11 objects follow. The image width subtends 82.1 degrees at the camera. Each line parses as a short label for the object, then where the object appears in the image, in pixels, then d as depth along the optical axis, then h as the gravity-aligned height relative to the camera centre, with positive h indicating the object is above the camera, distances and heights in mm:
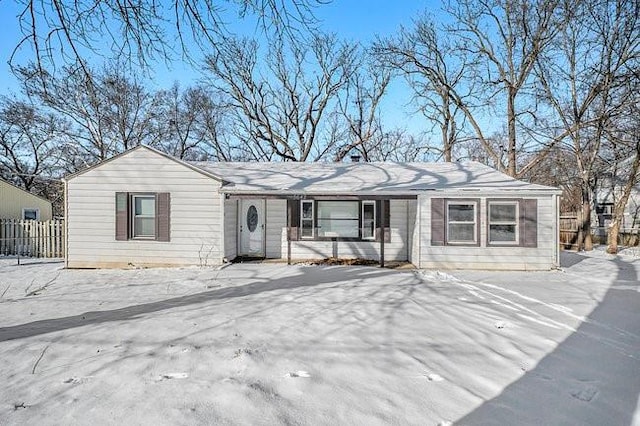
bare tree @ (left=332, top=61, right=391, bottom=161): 27088 +6165
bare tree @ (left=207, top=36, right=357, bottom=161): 26344 +7727
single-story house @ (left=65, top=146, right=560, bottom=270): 10320 -108
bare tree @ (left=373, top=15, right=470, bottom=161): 21703 +8892
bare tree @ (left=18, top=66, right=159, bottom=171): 23172 +5872
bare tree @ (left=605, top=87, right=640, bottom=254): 14586 +3096
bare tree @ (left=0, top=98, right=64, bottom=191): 24094 +4732
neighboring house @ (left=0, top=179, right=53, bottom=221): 17328 +209
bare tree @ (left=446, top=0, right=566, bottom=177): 17875 +8621
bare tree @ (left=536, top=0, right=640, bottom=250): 14898 +5264
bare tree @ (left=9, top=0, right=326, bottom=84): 4129 +2231
